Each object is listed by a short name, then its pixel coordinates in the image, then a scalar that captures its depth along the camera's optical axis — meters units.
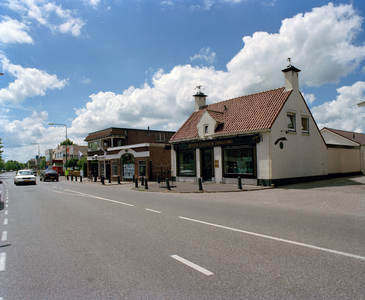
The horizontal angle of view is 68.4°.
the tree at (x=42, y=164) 123.62
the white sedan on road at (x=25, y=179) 29.42
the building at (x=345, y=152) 24.91
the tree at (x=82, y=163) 51.06
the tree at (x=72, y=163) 63.47
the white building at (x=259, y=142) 18.68
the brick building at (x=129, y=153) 29.25
